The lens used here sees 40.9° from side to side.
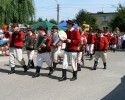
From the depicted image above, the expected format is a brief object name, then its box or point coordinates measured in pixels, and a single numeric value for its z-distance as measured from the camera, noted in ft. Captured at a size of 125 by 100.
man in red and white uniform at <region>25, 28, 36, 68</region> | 21.89
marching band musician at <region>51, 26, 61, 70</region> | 21.47
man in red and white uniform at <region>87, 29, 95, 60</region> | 29.55
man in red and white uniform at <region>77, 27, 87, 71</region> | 21.71
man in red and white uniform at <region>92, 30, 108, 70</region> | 22.41
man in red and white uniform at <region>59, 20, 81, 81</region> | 17.28
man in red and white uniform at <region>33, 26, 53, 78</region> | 18.61
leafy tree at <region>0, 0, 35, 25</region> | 40.41
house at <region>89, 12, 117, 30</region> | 150.22
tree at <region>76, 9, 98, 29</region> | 106.21
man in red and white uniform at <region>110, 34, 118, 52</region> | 43.70
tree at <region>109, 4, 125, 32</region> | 82.10
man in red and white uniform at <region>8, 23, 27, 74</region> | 19.48
